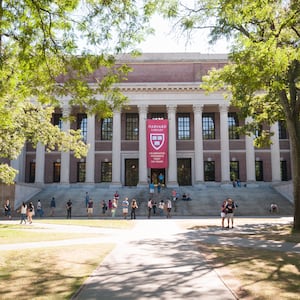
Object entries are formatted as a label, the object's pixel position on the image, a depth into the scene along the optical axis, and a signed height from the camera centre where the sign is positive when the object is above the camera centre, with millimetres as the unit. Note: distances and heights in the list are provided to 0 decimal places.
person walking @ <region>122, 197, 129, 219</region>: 26709 -491
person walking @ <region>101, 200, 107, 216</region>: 31083 -486
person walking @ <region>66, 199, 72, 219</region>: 28880 -565
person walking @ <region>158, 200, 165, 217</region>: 29798 -557
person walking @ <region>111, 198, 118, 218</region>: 28341 -602
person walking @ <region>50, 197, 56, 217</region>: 31828 -417
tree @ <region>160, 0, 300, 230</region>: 10570 +5197
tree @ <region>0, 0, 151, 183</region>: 8531 +3611
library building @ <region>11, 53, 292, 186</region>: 42625 +6899
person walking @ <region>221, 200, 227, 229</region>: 19223 -530
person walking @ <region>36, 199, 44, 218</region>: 30672 -807
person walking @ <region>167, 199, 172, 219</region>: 27703 -540
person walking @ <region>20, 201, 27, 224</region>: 23688 -625
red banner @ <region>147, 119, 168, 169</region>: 37688 +5381
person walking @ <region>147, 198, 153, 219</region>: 27628 -396
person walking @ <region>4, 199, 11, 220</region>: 28523 -599
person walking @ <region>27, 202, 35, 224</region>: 23219 -679
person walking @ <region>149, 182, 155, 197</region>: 36119 +1155
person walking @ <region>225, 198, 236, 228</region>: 19088 -396
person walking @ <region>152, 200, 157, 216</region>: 30661 -479
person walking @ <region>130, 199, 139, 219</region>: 26391 -447
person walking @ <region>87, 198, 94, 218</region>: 28527 -521
